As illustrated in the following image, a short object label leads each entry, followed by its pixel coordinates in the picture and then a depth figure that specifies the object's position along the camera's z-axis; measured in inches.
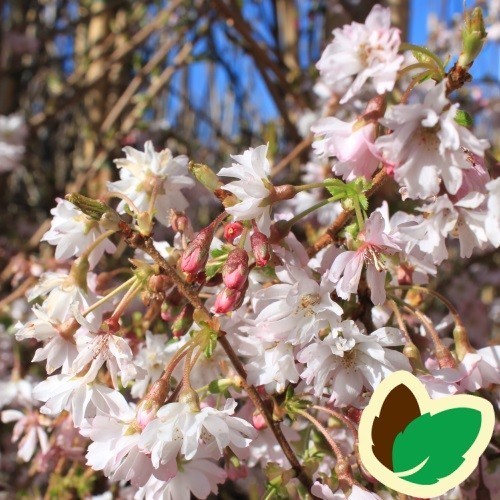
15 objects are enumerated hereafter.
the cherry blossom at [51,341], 9.2
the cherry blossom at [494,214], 7.5
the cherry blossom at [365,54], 8.3
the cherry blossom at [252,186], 8.4
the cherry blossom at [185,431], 7.9
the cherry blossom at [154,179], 10.7
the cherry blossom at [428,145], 7.4
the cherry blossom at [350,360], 8.4
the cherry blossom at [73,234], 10.0
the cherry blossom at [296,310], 8.4
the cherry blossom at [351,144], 8.0
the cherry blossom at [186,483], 8.7
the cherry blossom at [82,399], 8.9
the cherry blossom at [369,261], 8.3
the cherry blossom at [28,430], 13.0
